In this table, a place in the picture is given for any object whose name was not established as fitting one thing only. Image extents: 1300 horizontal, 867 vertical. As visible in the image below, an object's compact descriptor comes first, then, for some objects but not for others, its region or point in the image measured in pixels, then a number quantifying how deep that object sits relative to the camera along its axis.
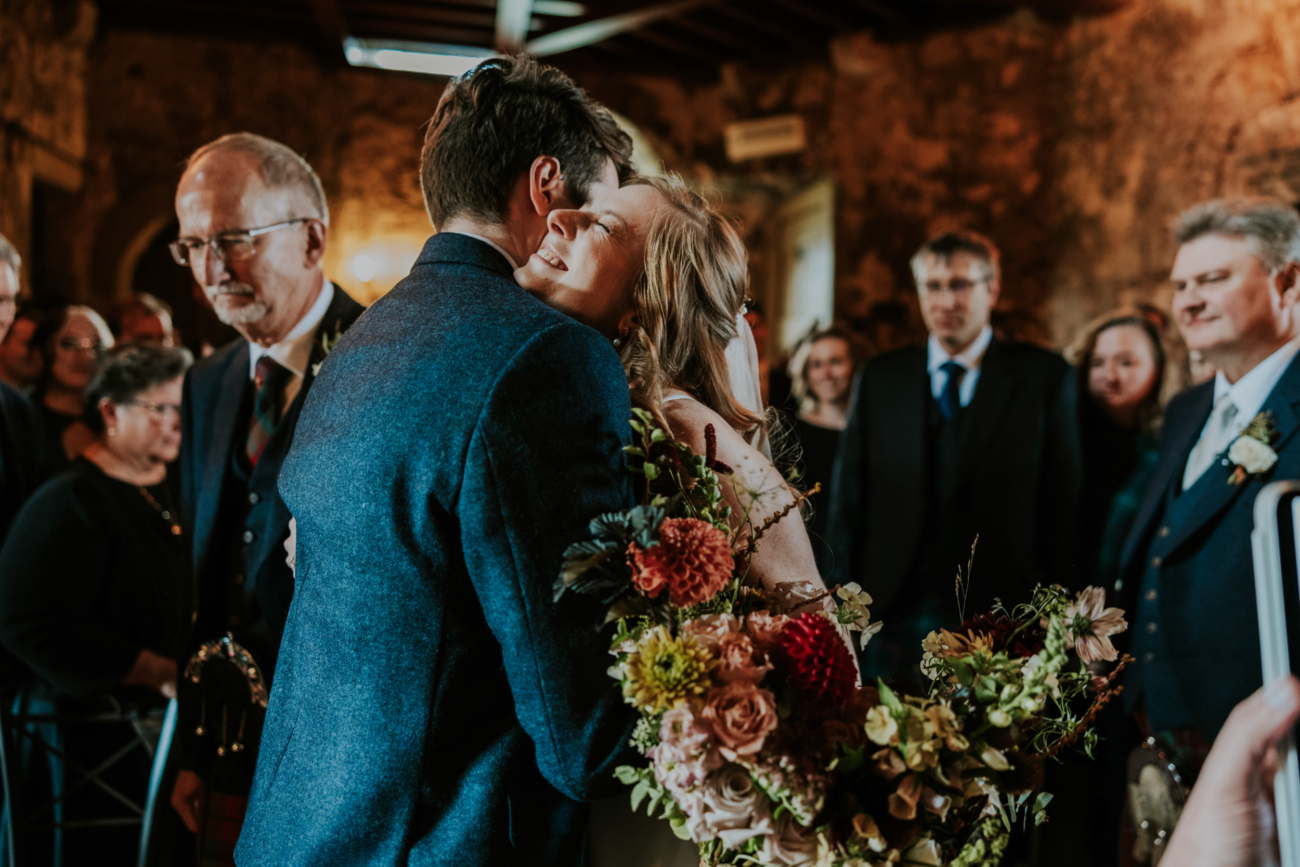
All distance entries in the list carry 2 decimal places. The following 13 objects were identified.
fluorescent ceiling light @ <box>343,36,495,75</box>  8.38
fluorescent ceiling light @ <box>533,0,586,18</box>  7.40
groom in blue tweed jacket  1.10
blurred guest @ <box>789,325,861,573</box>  4.33
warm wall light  8.42
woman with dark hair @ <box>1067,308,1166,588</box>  3.49
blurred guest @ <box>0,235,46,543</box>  2.85
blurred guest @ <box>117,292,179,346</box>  4.66
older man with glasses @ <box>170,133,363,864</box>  2.06
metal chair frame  2.38
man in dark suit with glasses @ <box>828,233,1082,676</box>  3.45
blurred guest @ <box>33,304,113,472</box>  3.90
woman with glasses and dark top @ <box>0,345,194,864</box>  2.59
